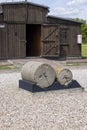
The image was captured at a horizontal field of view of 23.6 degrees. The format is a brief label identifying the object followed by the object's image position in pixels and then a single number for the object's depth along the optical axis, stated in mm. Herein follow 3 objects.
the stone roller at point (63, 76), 6602
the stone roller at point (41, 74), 6387
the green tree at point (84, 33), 43692
